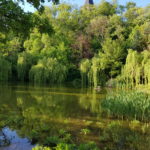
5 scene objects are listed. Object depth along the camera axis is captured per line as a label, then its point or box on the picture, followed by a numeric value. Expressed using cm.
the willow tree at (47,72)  2856
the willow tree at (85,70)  2962
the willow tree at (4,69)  2743
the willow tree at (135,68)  2278
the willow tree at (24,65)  2989
